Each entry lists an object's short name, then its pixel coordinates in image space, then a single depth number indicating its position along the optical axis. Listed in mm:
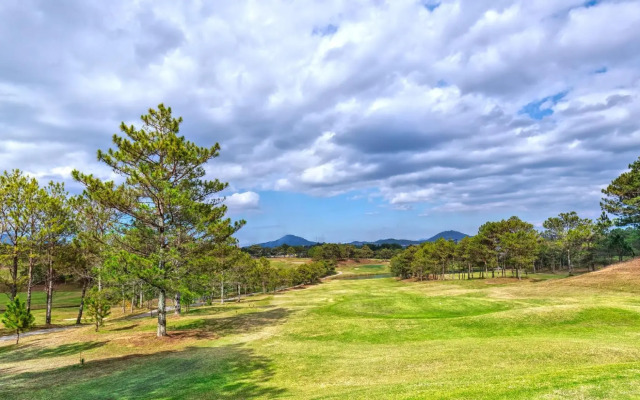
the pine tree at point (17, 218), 35781
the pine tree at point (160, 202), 25312
